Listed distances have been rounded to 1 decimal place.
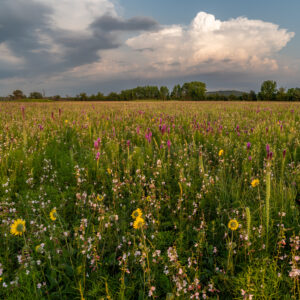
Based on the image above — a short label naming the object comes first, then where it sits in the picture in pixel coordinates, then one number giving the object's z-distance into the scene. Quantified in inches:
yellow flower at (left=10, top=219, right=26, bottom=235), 76.8
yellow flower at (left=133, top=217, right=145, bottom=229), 72.4
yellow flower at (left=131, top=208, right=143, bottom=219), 80.0
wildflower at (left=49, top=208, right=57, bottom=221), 87.4
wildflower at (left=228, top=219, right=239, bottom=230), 74.6
